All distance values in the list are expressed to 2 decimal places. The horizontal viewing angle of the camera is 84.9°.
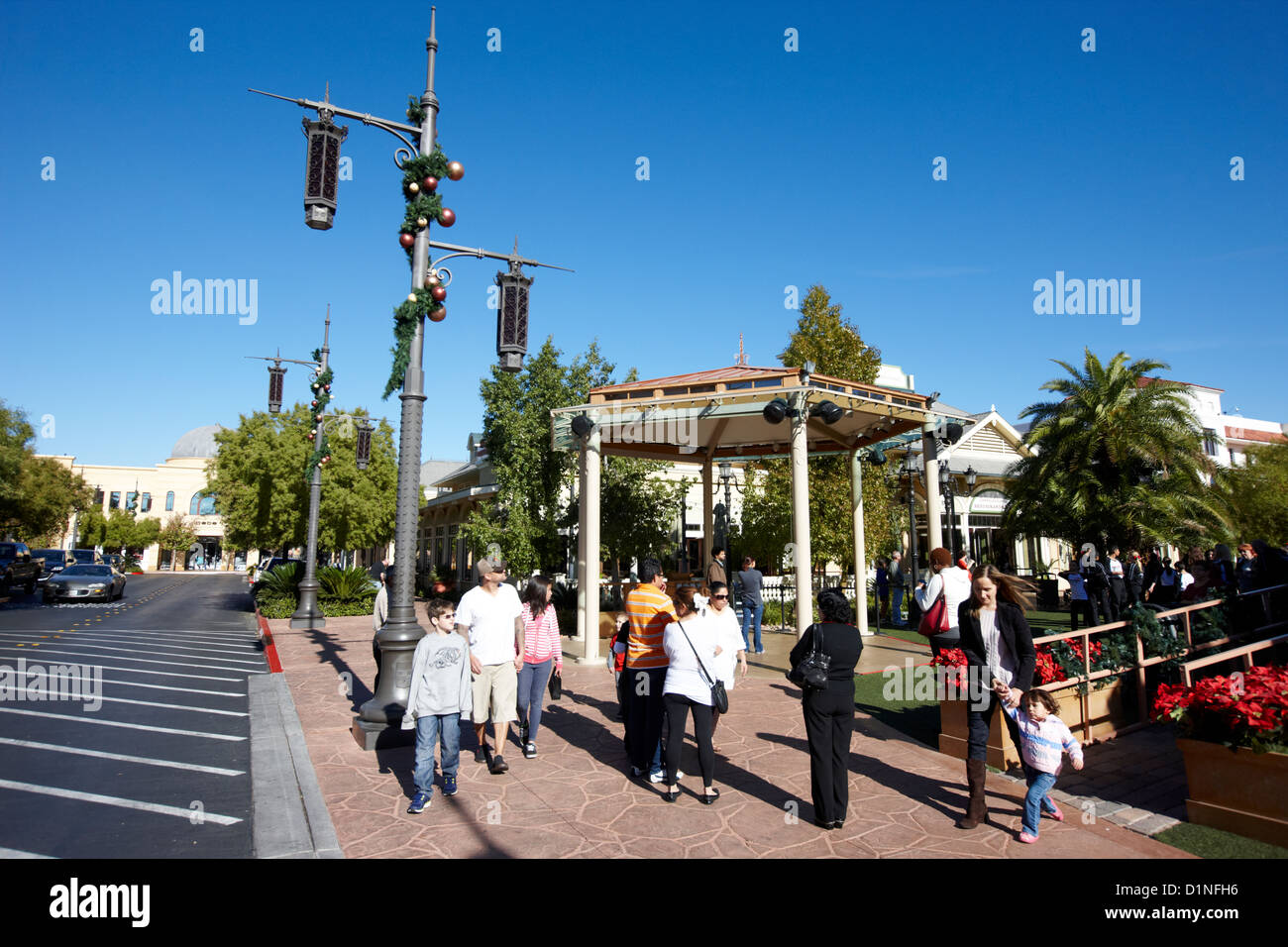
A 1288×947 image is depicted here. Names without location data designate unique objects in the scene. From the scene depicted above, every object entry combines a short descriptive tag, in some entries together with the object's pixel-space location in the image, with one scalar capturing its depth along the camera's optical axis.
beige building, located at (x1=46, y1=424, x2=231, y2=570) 84.88
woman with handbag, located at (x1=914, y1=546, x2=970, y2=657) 6.80
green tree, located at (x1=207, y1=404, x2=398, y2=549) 25.53
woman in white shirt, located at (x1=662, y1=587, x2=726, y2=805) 5.44
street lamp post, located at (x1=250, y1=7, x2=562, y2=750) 7.05
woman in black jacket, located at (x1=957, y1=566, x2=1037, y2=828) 4.99
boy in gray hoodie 5.55
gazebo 11.34
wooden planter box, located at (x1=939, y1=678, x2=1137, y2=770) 6.41
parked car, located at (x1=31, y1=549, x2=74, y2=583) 43.04
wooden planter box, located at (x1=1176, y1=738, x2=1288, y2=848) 4.45
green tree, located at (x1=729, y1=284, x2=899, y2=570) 19.80
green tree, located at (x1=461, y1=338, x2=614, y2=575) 20.03
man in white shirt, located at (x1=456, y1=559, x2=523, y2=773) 6.35
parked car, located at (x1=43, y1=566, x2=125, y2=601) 25.67
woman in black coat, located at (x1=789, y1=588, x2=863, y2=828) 4.95
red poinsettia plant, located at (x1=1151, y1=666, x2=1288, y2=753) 4.48
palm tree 19.69
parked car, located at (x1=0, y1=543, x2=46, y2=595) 28.10
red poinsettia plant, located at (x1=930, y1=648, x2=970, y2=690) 6.52
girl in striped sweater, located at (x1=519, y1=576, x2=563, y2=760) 6.86
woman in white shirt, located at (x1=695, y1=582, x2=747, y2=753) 5.60
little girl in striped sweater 4.66
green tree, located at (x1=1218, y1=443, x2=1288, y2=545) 28.08
